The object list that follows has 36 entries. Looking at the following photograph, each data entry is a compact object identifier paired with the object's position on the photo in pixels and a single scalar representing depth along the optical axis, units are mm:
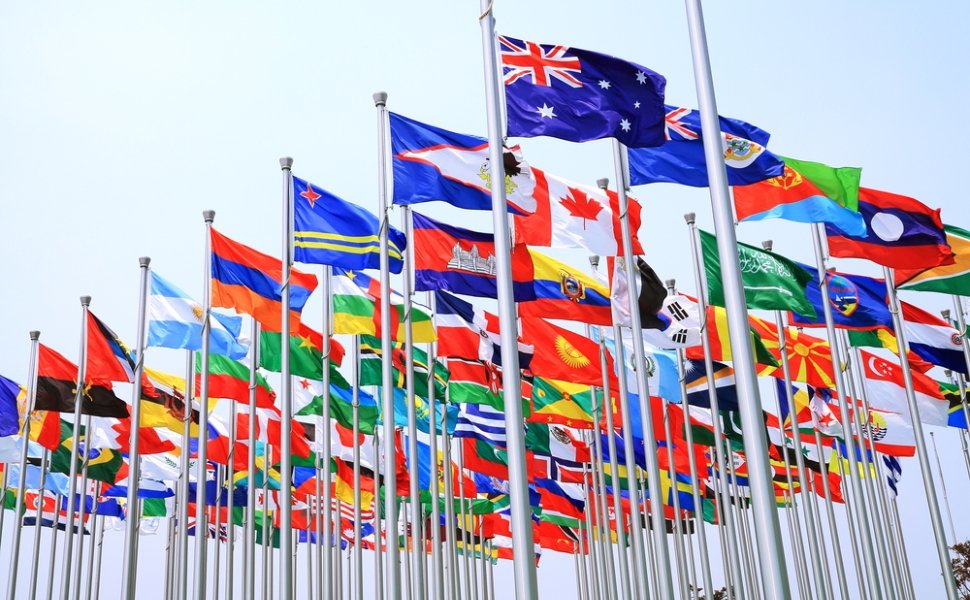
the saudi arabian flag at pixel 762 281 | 20203
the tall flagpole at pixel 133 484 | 18547
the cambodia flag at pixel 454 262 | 18031
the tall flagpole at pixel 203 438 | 16922
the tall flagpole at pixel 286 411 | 15695
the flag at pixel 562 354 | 22203
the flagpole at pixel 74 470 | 21859
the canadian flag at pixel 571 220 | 16938
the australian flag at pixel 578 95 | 12500
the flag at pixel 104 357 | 21688
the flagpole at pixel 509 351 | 8906
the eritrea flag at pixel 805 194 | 17797
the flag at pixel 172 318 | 21094
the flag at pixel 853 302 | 23625
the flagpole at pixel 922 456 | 20578
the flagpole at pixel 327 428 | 18709
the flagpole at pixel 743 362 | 8453
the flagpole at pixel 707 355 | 18688
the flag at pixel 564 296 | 19766
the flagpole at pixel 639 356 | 14414
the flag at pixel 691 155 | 15938
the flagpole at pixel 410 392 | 16406
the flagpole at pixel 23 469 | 22953
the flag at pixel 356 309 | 19906
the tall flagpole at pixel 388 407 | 14391
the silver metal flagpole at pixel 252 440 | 18734
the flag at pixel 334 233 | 17656
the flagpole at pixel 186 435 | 20586
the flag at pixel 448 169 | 15578
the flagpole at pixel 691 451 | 21312
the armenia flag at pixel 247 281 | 18766
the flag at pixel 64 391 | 23016
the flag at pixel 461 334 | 21281
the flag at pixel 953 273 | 21953
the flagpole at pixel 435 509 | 20106
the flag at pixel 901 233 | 19812
